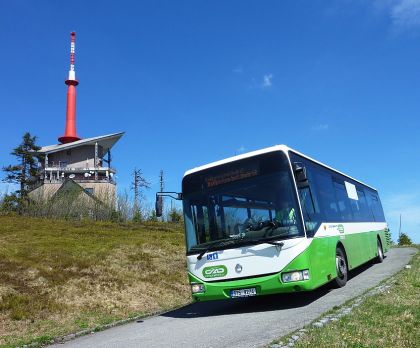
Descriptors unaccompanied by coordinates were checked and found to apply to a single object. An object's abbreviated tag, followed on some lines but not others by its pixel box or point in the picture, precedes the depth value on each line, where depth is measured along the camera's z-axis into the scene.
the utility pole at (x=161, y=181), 86.69
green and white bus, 9.29
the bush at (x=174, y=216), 44.28
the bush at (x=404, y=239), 42.41
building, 68.00
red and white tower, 75.81
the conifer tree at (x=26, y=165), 70.12
